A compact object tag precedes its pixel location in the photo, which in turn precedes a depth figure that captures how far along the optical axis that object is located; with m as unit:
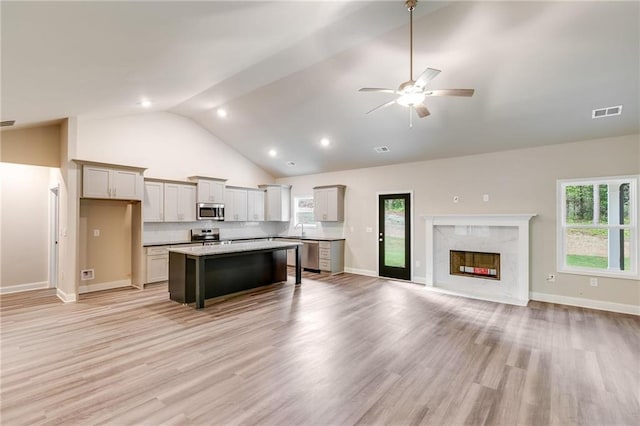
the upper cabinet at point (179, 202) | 6.45
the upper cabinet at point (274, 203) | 8.62
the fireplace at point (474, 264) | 5.59
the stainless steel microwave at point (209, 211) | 6.94
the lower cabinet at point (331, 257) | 7.36
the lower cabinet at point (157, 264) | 5.90
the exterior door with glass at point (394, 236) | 6.70
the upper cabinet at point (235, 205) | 7.64
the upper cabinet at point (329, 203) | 7.61
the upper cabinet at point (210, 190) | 6.95
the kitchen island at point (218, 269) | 4.61
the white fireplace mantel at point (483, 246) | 5.18
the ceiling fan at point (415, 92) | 2.70
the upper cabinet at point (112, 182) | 5.08
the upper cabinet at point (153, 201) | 6.11
